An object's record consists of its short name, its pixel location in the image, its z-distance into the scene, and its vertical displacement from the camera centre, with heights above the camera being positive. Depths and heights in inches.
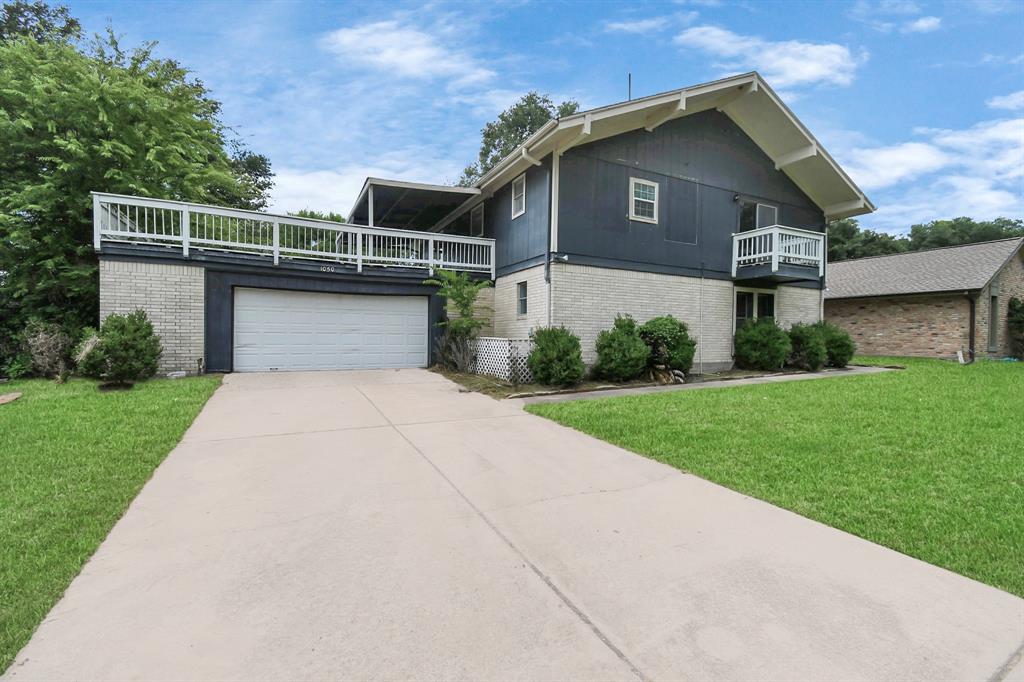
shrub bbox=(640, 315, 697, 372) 422.0 -12.3
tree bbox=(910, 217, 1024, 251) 1578.5 +347.5
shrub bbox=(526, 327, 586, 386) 376.5 -26.0
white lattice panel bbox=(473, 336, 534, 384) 404.5 -27.8
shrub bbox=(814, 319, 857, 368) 530.9 -15.1
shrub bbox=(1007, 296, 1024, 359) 684.7 +13.2
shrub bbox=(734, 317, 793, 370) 488.4 -15.5
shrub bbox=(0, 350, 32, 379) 381.7 -37.0
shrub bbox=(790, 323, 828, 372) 506.0 -17.7
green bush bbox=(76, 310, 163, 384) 331.0 -19.8
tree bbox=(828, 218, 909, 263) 1505.9 +294.0
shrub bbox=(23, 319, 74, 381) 373.1 -22.0
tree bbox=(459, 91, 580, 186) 1305.4 +578.4
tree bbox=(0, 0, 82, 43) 753.0 +505.9
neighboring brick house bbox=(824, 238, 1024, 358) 641.0 +46.5
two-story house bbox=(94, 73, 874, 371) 414.6 +78.1
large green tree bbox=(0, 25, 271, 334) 422.0 +161.4
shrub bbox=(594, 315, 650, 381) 403.5 -20.5
